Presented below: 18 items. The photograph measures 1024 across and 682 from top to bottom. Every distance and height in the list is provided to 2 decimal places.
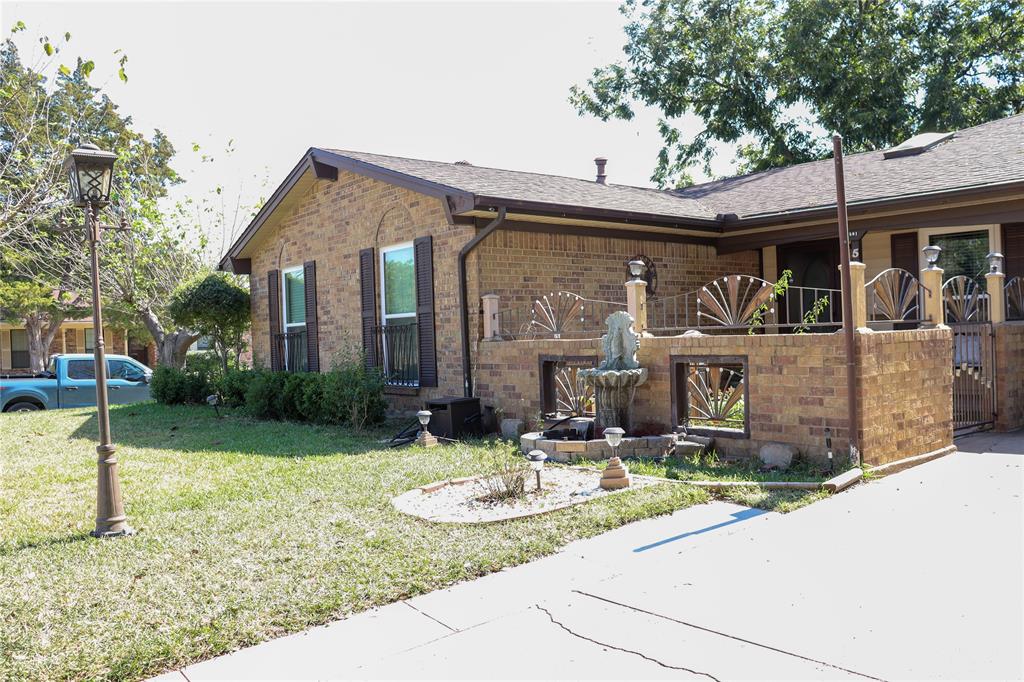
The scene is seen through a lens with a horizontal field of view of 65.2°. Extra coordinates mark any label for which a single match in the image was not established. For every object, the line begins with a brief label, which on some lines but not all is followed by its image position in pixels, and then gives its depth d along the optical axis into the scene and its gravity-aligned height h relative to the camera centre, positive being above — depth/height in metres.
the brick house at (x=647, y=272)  7.57 +1.10
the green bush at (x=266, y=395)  12.91 -0.67
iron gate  9.31 -0.36
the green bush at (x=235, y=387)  14.59 -0.60
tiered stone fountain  8.03 -0.58
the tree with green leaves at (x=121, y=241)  14.80 +2.87
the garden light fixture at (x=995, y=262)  9.62 +0.80
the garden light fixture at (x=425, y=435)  9.14 -1.03
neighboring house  33.00 +0.68
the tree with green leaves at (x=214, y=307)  15.78 +0.96
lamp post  5.84 +0.41
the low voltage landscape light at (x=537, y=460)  6.42 -0.93
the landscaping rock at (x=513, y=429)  9.63 -1.01
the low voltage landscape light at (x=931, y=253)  8.78 +0.85
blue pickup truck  16.36 -0.57
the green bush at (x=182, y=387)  16.11 -0.61
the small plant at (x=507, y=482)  6.45 -1.11
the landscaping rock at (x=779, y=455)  7.21 -1.08
